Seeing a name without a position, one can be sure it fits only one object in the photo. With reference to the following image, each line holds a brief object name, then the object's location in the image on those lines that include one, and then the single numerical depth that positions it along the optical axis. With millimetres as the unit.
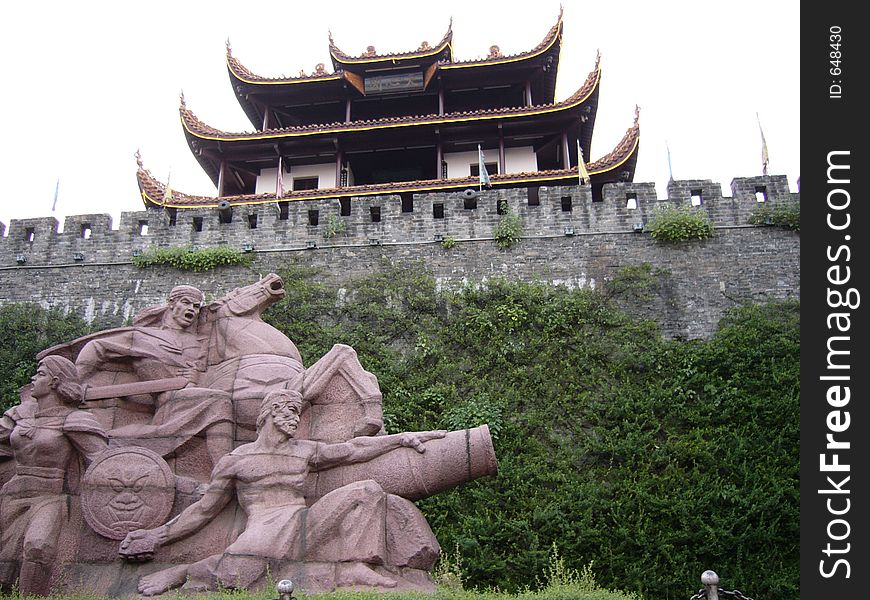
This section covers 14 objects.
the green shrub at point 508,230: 15234
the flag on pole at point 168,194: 19339
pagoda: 20656
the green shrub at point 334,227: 15586
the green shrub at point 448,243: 15305
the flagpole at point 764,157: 19272
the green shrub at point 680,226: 14977
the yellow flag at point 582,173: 18531
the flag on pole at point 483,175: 18703
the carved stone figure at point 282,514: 5395
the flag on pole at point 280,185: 19519
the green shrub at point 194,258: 15422
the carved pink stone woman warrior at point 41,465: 5836
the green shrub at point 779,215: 14922
